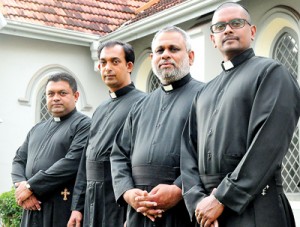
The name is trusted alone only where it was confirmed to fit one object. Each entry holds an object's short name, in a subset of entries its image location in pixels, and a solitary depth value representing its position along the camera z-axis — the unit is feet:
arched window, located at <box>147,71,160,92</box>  45.70
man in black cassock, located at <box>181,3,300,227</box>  12.92
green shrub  35.40
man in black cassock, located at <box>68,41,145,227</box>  19.30
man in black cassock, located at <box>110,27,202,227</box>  15.48
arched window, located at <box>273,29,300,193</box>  32.60
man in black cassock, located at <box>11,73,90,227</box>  21.70
